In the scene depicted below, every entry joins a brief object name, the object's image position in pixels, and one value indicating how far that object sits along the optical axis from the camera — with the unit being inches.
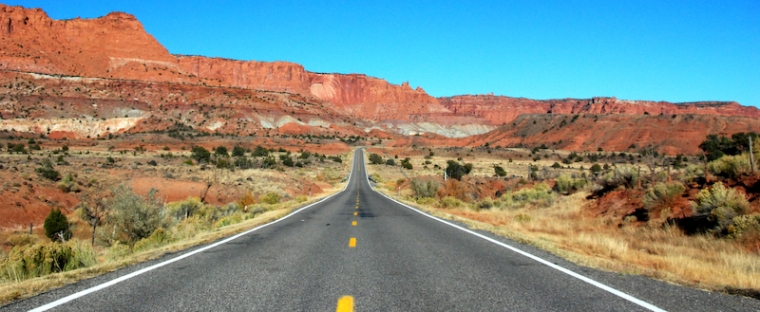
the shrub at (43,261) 315.3
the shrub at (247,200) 1275.6
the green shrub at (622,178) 780.9
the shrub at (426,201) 1143.6
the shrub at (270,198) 1288.1
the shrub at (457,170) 1825.8
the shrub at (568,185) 1047.7
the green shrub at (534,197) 945.7
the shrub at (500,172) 2049.2
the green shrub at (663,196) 594.9
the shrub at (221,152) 3097.7
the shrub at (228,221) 715.6
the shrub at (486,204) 1015.6
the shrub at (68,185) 1354.5
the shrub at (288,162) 2913.4
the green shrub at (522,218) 692.1
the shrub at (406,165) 3121.1
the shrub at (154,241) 469.7
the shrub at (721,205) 457.4
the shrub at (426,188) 1380.4
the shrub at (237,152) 3292.1
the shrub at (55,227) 906.8
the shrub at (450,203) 1035.3
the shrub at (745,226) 419.5
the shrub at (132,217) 636.7
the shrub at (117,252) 397.3
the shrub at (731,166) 585.0
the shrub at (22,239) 787.4
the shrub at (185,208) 1031.3
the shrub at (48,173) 1435.8
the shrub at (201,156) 2669.8
